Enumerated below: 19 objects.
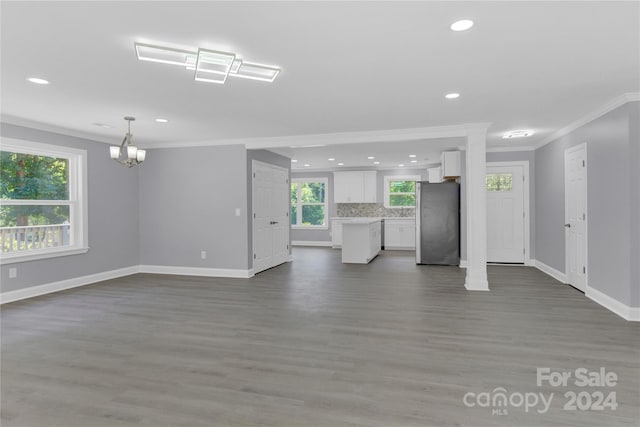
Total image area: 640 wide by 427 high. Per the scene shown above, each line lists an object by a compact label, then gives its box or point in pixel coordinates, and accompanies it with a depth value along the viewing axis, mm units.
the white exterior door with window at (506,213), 7301
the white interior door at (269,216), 6793
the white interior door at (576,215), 4949
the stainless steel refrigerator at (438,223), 7715
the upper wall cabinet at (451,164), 7559
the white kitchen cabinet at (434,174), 9344
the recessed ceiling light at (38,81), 3336
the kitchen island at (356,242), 8047
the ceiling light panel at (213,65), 2775
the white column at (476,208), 5215
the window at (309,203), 11586
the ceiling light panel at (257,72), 3058
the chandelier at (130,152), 4660
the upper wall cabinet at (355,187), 10797
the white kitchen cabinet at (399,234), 10398
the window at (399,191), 10891
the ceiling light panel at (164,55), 2686
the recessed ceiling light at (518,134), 5776
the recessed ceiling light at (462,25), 2332
